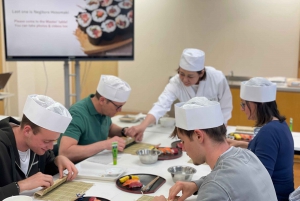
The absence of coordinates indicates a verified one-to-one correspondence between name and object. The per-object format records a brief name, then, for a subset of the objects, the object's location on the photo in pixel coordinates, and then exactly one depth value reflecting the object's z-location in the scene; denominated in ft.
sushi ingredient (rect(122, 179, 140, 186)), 5.97
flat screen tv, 11.80
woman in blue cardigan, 6.17
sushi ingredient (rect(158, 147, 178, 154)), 7.81
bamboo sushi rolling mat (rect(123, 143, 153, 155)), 8.08
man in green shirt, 7.54
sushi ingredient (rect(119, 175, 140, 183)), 6.13
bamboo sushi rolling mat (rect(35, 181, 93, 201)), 5.49
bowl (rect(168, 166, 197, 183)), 6.16
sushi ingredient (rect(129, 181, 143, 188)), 5.91
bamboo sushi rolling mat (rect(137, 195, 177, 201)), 5.51
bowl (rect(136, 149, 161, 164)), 7.13
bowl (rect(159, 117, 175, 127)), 10.50
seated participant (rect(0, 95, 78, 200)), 5.50
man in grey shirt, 4.04
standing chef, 9.89
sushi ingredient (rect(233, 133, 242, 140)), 8.91
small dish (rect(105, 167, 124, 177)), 6.39
